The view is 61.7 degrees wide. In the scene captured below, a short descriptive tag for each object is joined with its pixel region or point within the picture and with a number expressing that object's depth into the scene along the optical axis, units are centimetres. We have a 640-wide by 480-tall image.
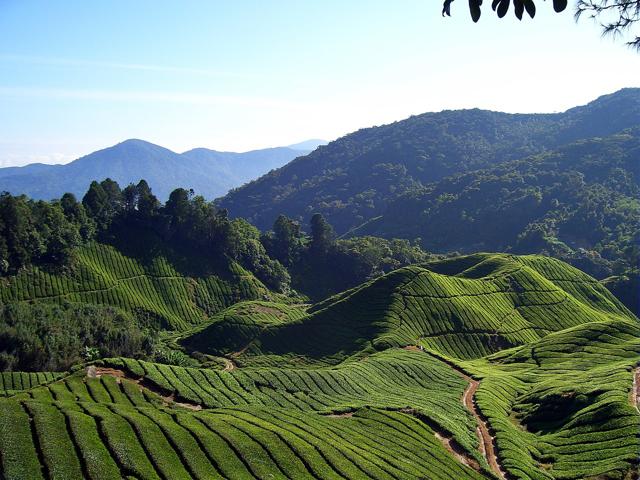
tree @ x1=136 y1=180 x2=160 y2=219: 14012
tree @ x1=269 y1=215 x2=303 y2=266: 16271
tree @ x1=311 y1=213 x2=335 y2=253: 16255
